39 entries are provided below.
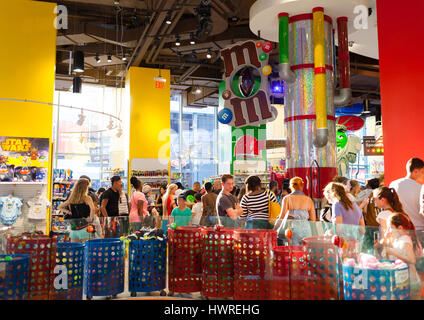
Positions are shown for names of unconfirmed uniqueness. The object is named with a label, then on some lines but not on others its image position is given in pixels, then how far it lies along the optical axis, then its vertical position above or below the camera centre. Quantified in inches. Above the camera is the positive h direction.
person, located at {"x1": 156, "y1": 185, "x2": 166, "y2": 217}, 388.4 -8.2
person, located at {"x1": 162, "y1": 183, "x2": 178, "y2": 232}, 262.2 -4.6
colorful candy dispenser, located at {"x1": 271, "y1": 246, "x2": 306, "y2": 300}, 114.6 -23.5
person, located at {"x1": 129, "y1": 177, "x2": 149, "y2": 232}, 239.3 -4.7
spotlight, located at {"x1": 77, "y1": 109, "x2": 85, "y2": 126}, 310.7 +60.4
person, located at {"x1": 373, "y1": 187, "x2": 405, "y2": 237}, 120.2 -2.3
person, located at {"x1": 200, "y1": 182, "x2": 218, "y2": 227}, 225.0 -5.1
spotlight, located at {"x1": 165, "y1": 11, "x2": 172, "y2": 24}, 348.7 +158.2
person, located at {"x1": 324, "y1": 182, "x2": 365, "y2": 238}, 148.9 -5.0
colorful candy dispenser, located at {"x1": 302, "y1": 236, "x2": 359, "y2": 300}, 108.0 -20.6
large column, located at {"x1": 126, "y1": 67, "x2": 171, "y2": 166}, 487.2 +99.7
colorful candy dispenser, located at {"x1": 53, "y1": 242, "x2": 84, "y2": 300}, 131.2 -24.3
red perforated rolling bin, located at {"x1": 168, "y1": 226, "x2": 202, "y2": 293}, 148.8 -25.4
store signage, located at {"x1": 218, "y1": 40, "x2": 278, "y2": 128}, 275.9 +77.1
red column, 195.5 +58.9
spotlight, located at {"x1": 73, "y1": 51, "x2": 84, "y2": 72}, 319.3 +108.9
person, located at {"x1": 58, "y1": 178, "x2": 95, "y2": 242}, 189.6 -4.2
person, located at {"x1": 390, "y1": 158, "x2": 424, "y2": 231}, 149.6 +1.7
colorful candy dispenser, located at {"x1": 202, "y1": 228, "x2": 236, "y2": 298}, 139.9 -24.9
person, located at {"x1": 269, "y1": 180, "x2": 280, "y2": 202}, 256.1 +5.8
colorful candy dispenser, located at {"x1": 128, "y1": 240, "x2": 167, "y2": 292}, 148.4 -27.1
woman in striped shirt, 180.2 -2.8
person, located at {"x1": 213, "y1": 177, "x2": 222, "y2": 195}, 304.9 +7.0
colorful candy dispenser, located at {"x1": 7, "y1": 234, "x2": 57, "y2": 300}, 121.1 -20.2
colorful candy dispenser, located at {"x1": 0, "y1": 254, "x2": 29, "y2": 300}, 108.8 -23.3
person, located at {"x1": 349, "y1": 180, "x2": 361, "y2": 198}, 214.4 +4.7
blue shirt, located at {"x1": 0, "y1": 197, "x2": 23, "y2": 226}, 287.3 -10.6
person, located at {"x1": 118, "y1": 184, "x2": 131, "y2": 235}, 229.3 -5.8
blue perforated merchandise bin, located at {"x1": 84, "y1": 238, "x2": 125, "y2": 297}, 142.0 -26.8
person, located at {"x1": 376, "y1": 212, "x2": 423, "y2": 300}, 92.7 -13.1
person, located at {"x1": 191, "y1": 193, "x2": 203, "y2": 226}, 249.2 -9.0
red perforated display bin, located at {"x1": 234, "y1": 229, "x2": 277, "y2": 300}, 127.3 -22.6
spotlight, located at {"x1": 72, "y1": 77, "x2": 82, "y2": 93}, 344.2 +97.6
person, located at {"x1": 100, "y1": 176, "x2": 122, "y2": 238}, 217.5 -2.6
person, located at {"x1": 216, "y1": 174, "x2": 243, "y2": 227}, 169.8 -3.6
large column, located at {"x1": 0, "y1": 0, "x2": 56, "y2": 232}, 309.4 +104.9
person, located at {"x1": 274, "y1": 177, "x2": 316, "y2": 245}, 166.7 -4.4
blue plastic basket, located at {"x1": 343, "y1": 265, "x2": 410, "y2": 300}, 90.9 -21.1
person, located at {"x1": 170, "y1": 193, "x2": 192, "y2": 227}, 217.3 -7.8
